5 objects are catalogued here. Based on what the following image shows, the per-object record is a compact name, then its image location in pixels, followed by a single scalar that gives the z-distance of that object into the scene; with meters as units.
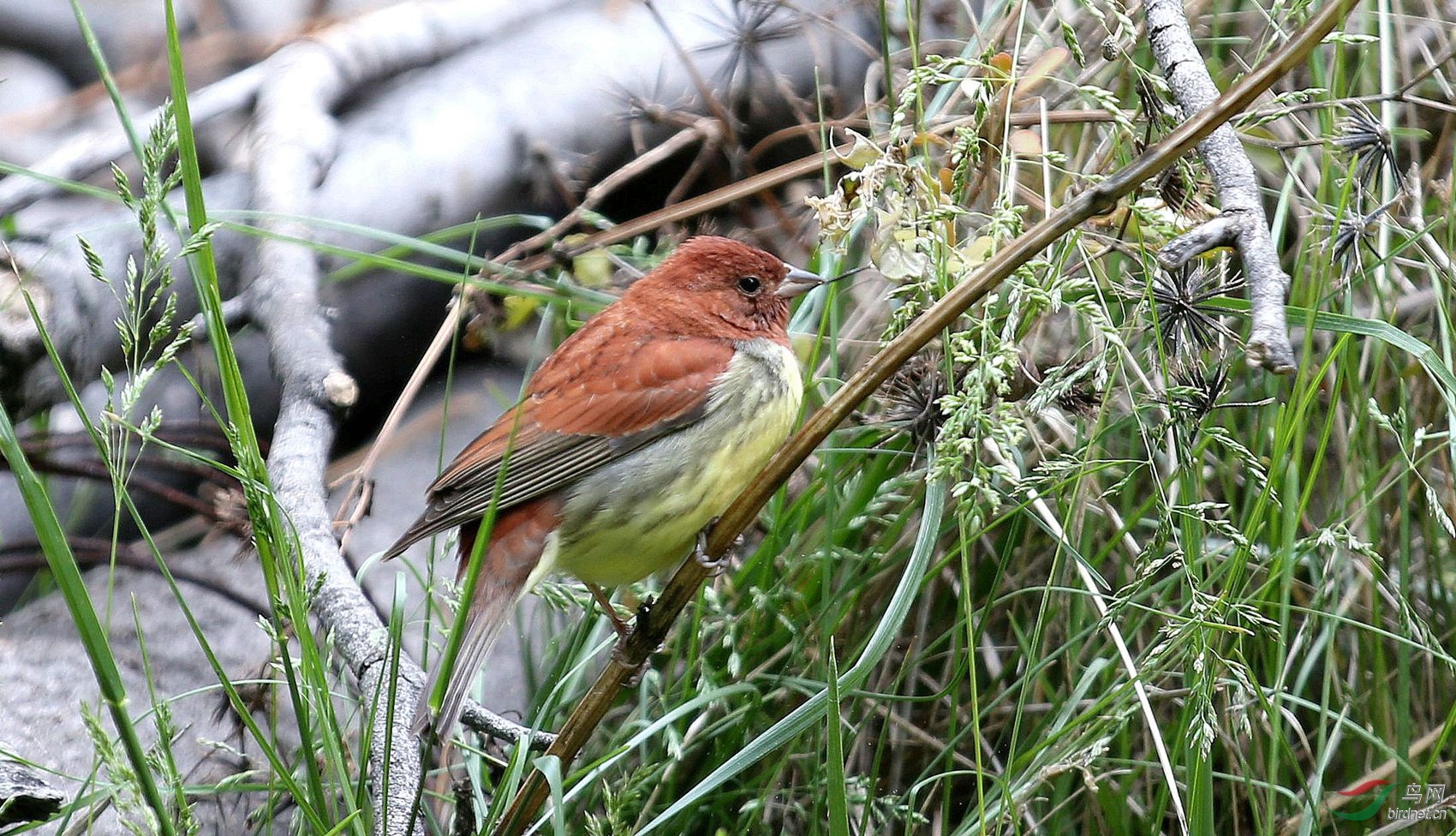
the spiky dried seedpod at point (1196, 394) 3.57
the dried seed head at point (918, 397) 4.73
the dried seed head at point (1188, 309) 3.75
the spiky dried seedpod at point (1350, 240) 4.11
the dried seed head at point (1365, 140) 4.30
